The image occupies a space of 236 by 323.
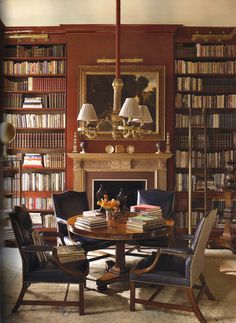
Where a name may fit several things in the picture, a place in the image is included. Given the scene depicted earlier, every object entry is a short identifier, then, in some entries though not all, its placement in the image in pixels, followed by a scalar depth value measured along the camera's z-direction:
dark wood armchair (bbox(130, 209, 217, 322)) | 2.91
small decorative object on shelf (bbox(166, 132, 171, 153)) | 5.51
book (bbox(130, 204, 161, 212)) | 3.85
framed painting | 5.56
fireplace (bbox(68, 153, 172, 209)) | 5.48
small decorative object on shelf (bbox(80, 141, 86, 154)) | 5.50
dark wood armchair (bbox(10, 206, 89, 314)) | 2.96
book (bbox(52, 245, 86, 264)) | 3.20
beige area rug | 2.97
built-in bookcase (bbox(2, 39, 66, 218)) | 5.64
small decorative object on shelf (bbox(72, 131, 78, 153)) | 5.53
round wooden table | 3.22
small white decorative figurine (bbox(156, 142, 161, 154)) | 5.50
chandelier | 3.00
